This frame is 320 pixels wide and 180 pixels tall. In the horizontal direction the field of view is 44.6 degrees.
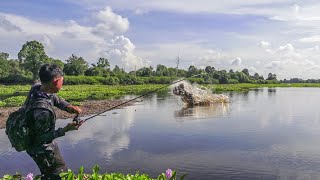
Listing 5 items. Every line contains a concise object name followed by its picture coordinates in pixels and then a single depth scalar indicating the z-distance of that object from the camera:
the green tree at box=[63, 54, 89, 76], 108.19
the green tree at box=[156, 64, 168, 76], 132.52
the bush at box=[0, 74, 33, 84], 88.29
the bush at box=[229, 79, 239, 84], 142.55
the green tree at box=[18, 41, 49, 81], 90.00
